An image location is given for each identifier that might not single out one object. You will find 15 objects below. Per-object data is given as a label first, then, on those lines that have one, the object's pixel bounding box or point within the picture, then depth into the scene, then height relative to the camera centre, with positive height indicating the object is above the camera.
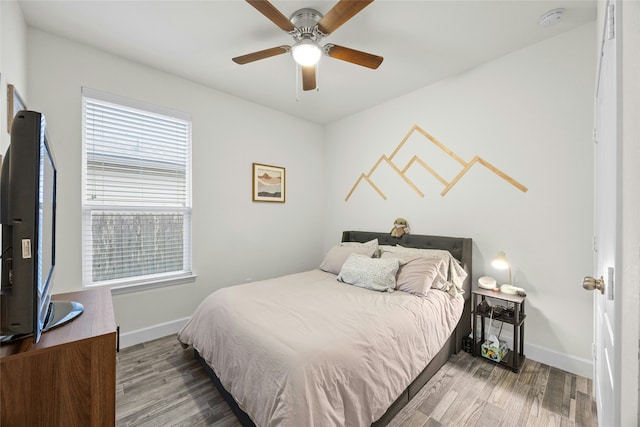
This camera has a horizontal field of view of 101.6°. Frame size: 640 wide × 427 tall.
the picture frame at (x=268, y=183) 3.44 +0.41
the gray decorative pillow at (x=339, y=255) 2.97 -0.49
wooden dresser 0.77 -0.53
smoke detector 1.90 +1.47
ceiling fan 1.70 +1.22
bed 1.26 -0.77
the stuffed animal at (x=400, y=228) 3.14 -0.17
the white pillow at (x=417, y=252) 2.56 -0.39
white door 0.86 +0.01
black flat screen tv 0.79 -0.06
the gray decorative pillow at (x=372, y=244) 2.92 -0.38
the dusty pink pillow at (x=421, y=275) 2.26 -0.55
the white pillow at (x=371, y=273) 2.38 -0.57
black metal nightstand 2.16 -0.91
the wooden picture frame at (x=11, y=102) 1.50 +0.65
